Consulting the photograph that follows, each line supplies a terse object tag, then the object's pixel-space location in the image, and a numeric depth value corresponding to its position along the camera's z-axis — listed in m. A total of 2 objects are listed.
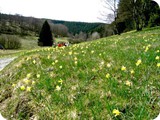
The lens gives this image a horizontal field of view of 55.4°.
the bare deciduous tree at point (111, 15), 35.43
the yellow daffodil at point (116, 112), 2.48
